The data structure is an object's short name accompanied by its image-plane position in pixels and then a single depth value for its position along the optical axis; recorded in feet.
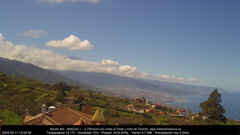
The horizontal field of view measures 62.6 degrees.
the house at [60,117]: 76.07
